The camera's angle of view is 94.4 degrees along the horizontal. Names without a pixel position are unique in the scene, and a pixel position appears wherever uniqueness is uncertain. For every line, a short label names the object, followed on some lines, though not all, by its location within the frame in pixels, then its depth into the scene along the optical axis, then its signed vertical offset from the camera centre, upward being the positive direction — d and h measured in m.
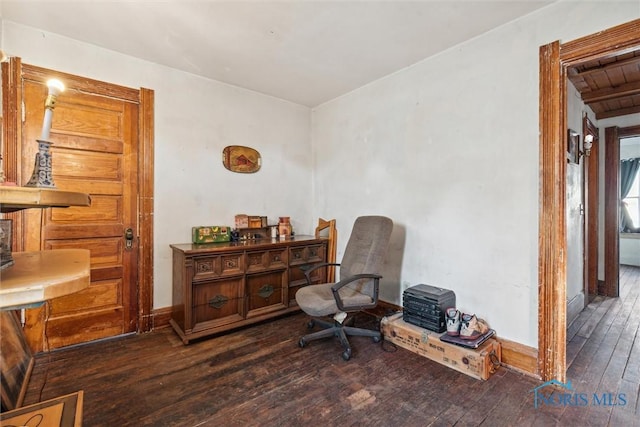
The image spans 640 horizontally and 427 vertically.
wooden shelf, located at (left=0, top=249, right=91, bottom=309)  0.62 -0.14
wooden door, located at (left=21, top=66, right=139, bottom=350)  2.35 +0.05
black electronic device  2.37 -0.74
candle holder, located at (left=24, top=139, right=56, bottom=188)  1.06 +0.18
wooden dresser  2.60 -0.65
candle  1.07 +0.42
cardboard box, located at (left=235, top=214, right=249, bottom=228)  3.34 -0.06
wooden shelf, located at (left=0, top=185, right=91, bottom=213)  0.69 +0.05
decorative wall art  3.31 +0.66
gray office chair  2.34 -0.64
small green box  2.98 -0.18
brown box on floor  2.04 -1.00
